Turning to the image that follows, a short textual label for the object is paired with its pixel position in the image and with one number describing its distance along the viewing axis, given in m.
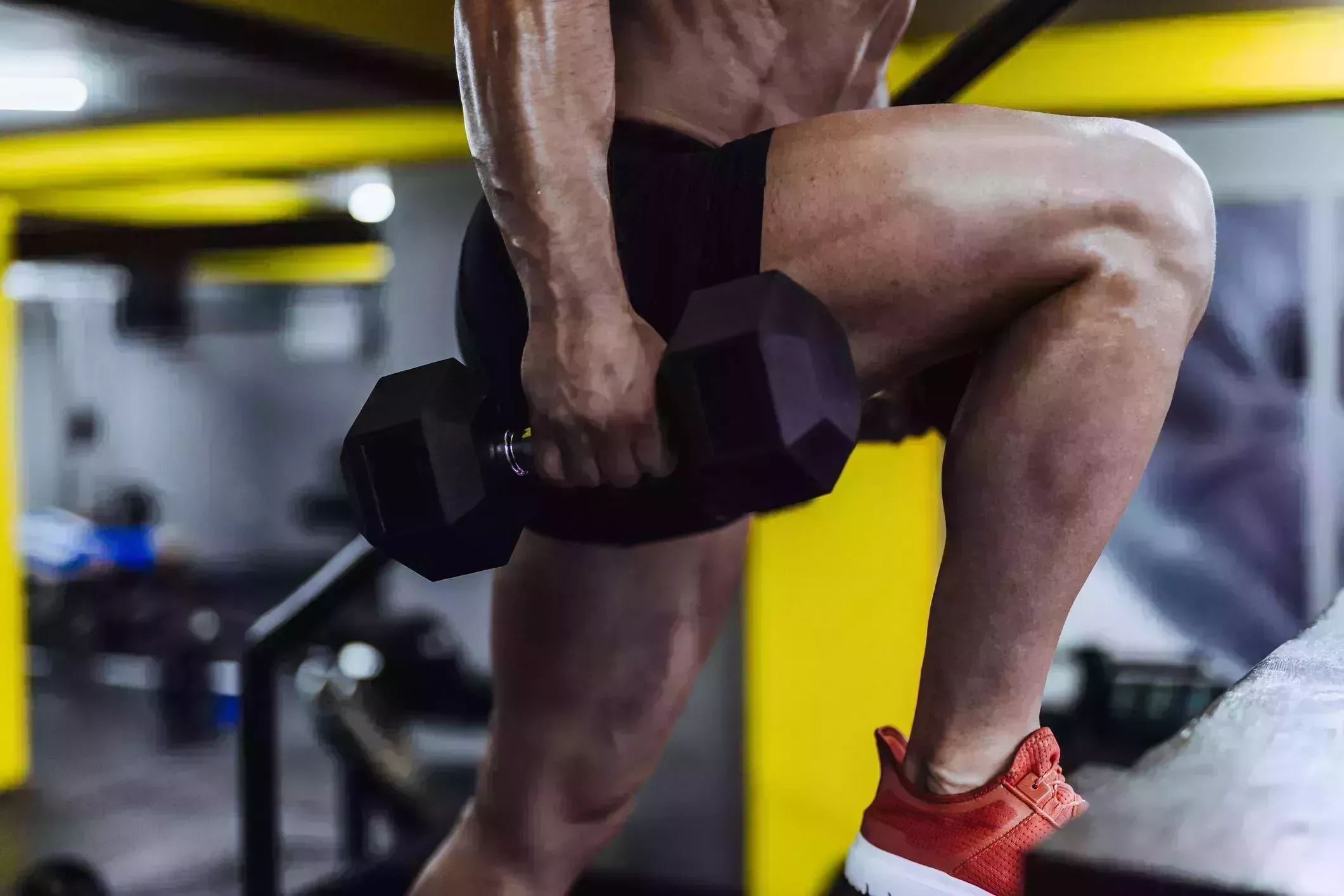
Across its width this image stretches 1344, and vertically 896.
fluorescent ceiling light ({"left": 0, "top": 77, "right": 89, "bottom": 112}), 2.92
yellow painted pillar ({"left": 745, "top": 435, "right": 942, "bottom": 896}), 2.55
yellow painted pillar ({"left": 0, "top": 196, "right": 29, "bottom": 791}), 4.43
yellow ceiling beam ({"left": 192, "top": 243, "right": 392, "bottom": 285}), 6.42
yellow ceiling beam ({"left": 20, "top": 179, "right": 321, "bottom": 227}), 4.67
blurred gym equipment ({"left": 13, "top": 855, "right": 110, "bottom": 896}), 2.55
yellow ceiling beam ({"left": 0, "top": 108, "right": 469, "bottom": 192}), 3.07
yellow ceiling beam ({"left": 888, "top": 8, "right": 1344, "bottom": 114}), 2.27
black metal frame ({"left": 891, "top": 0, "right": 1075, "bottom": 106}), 0.95
